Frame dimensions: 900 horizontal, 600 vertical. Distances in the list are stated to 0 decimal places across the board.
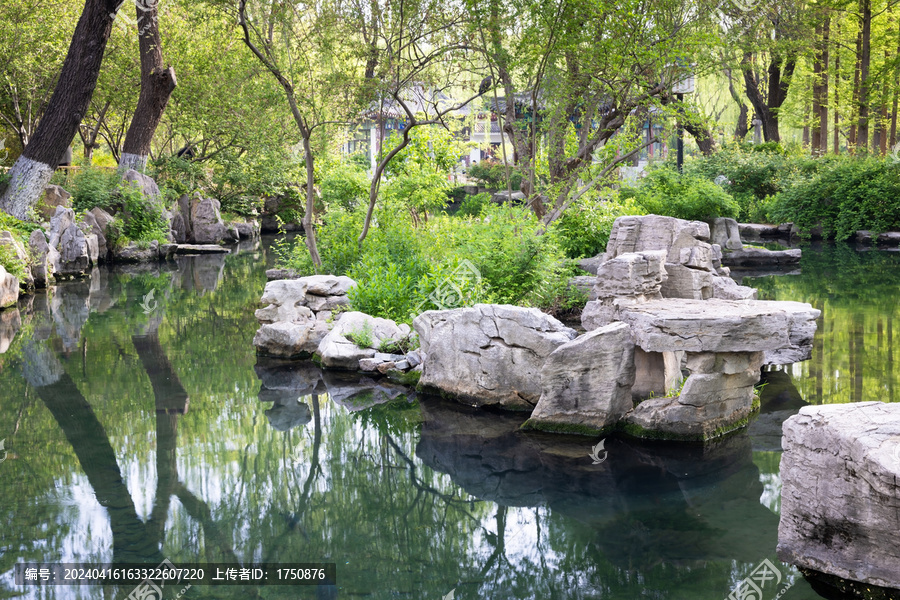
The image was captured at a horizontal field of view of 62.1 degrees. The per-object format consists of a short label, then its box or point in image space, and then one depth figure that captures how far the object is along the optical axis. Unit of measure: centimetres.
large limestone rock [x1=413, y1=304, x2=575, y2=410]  682
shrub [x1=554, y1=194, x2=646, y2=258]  1205
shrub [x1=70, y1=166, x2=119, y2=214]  1842
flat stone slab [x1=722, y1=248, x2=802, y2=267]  1595
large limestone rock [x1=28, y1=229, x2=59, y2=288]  1442
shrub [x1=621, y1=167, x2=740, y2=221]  1656
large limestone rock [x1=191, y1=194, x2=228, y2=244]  2317
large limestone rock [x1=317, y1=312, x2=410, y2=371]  842
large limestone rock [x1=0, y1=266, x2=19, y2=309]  1222
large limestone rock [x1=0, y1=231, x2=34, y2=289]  1312
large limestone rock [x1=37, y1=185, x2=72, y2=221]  1641
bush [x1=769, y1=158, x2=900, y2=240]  1919
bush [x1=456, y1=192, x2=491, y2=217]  2409
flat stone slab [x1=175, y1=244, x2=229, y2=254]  2084
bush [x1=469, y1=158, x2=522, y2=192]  3410
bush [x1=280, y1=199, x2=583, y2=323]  895
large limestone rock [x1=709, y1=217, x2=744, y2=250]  1673
